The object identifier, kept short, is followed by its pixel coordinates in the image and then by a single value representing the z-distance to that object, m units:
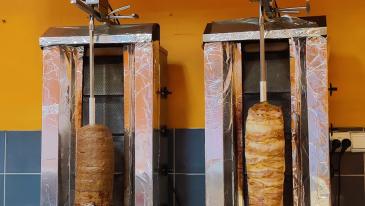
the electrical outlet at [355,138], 1.65
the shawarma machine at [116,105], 1.47
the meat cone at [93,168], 1.35
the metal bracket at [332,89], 1.59
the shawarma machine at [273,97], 1.36
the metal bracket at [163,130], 1.62
